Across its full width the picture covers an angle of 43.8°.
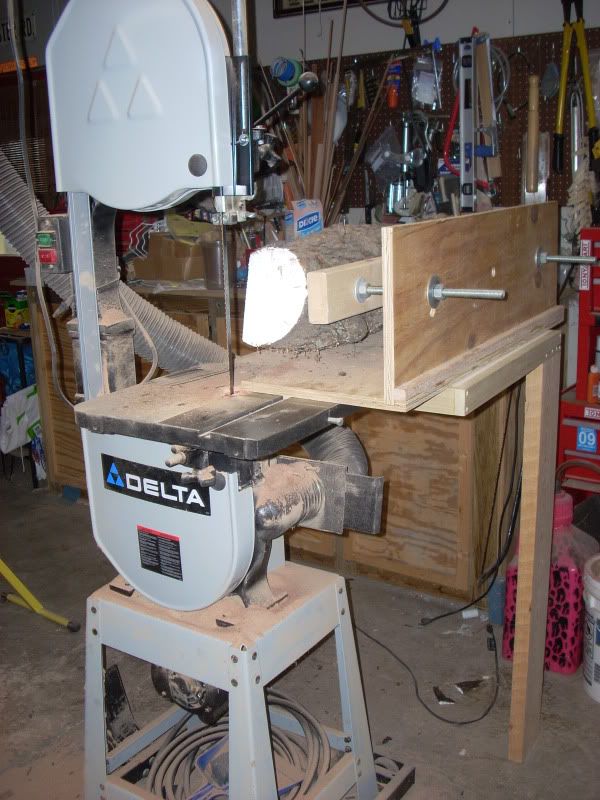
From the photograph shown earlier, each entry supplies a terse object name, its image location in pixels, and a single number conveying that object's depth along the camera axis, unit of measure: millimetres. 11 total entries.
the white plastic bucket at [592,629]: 1902
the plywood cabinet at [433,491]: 2242
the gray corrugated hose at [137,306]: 1313
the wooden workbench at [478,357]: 1018
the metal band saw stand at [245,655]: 1131
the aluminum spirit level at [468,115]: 2395
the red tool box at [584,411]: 2260
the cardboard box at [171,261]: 2846
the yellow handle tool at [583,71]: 2275
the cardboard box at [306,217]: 2676
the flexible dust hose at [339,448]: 1293
